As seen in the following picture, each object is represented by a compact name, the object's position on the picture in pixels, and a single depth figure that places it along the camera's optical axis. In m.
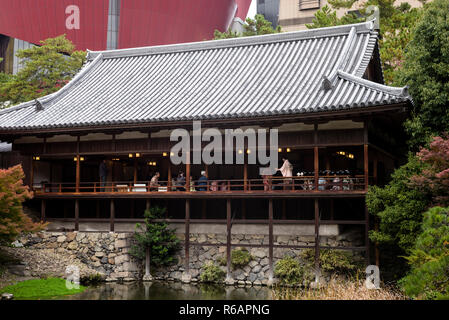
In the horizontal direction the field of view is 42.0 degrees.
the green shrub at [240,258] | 20.50
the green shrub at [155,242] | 21.39
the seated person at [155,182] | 22.23
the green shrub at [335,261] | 19.25
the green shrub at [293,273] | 19.52
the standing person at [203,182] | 21.59
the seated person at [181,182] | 22.17
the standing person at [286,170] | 20.87
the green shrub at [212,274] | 20.56
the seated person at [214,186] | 21.33
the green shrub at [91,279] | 20.33
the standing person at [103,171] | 23.89
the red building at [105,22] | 53.97
